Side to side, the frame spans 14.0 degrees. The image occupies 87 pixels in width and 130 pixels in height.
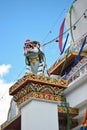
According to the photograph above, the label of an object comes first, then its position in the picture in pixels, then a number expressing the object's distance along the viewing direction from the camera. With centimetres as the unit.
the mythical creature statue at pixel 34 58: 944
